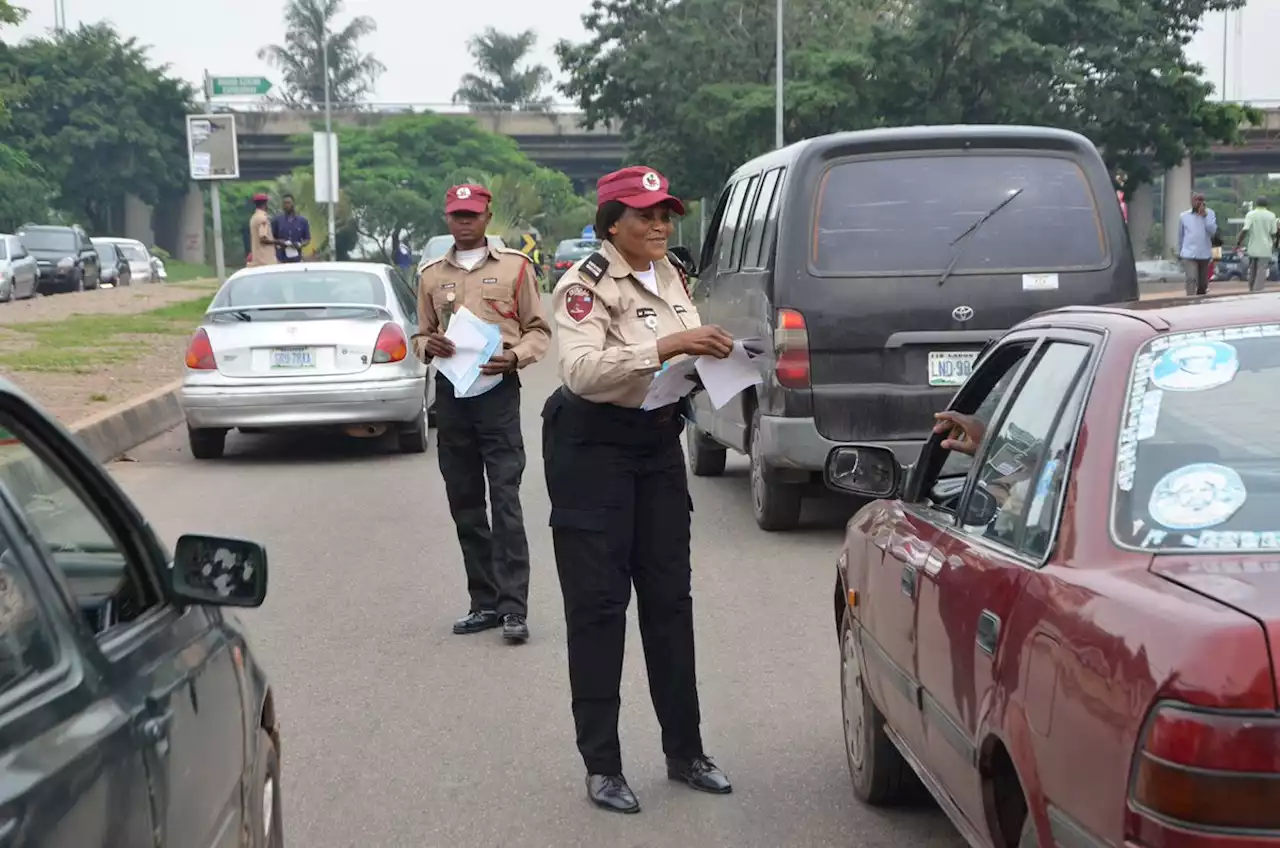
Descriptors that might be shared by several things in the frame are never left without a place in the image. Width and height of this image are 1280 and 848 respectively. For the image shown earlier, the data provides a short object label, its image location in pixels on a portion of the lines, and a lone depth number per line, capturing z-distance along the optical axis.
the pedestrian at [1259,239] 26.27
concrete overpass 87.12
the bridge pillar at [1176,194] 75.19
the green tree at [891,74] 42.06
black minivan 9.05
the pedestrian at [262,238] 25.02
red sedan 2.65
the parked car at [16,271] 37.97
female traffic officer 5.11
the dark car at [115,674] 2.35
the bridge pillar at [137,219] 84.38
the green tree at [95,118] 74.31
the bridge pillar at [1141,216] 74.06
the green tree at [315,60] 99.44
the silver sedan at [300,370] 13.55
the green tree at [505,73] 112.88
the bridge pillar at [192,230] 89.50
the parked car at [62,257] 44.56
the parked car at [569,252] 50.53
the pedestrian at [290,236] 24.92
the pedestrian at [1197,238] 25.17
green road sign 31.77
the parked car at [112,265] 51.06
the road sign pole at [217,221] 32.53
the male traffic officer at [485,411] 7.46
